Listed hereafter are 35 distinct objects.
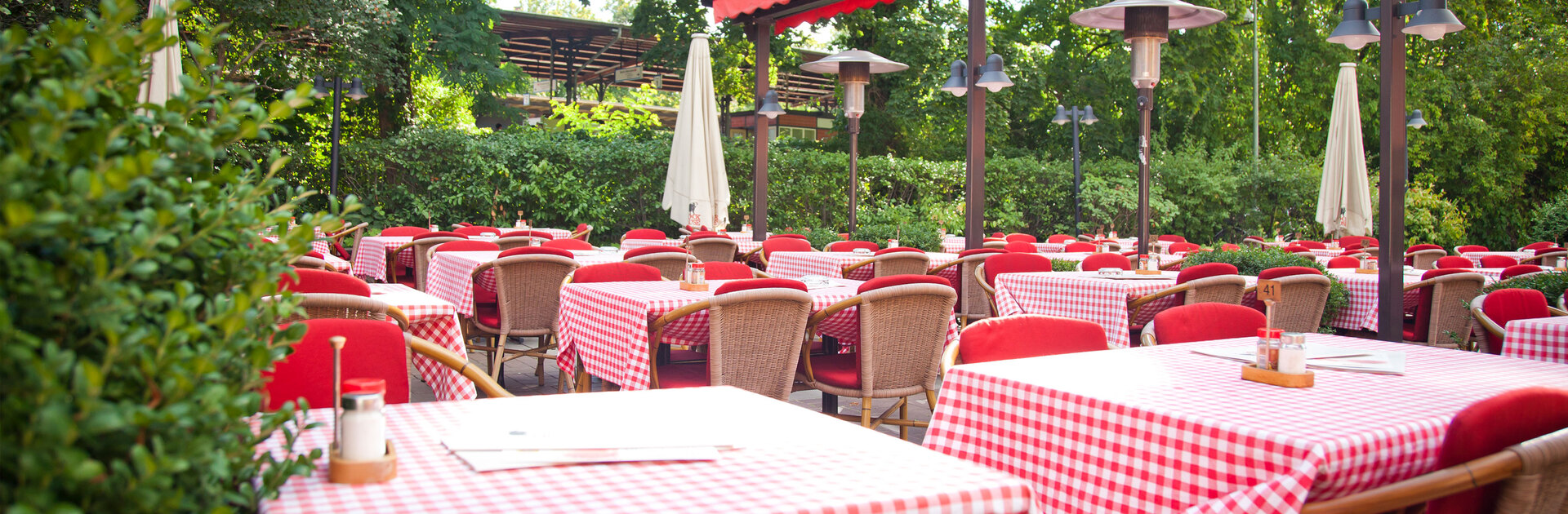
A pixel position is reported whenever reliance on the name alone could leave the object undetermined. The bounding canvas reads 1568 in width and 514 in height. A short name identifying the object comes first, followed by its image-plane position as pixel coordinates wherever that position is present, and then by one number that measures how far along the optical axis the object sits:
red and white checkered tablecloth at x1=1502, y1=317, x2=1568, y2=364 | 3.00
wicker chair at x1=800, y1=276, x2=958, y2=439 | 3.59
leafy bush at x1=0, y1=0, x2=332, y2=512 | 0.75
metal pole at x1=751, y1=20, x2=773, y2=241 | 10.91
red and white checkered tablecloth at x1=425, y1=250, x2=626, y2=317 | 5.39
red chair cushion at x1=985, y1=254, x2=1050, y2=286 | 5.98
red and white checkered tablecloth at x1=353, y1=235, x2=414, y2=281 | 8.26
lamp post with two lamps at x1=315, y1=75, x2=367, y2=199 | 11.98
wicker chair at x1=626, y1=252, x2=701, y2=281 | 5.83
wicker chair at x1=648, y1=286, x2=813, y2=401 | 3.38
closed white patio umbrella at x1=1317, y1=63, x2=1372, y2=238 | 10.46
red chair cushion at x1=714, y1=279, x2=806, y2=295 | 3.59
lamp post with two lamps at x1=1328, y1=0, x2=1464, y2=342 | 5.11
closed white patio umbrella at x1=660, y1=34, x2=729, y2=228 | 9.84
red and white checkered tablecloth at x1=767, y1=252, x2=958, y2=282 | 6.72
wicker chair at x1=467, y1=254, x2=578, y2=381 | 4.99
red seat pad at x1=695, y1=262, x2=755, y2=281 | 4.95
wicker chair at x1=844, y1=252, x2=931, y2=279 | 6.44
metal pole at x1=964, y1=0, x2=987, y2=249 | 8.31
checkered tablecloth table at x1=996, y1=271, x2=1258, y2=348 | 4.93
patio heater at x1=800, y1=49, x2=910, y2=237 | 9.90
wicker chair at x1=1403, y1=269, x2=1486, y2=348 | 5.35
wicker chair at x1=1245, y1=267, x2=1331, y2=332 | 4.91
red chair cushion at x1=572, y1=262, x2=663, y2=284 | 4.49
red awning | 10.05
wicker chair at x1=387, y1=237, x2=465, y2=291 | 7.42
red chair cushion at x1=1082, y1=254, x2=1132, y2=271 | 6.41
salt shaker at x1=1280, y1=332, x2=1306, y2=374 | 2.12
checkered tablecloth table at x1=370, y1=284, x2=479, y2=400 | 3.43
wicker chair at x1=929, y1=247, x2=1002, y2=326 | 6.76
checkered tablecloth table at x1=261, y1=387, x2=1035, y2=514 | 1.18
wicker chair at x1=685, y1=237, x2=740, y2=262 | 8.03
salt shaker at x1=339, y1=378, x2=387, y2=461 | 1.24
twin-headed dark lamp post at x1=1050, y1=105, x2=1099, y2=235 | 16.00
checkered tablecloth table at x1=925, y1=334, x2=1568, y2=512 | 1.62
